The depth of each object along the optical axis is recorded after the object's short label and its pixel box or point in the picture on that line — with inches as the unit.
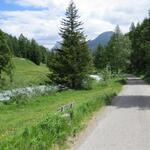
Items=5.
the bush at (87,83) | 874.1
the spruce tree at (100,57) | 2166.9
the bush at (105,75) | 1140.1
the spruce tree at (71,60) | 846.2
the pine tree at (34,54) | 2862.4
